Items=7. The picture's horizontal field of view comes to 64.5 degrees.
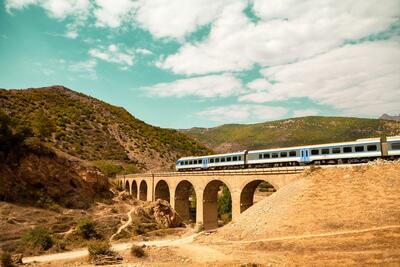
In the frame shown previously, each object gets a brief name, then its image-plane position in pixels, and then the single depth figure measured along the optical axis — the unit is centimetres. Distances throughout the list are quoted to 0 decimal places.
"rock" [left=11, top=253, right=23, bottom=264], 2073
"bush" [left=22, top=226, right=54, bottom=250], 2533
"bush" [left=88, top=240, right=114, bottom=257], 2097
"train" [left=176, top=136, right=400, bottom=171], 2534
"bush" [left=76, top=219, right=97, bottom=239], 2936
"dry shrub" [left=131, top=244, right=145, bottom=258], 2136
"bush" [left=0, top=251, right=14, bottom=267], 1977
